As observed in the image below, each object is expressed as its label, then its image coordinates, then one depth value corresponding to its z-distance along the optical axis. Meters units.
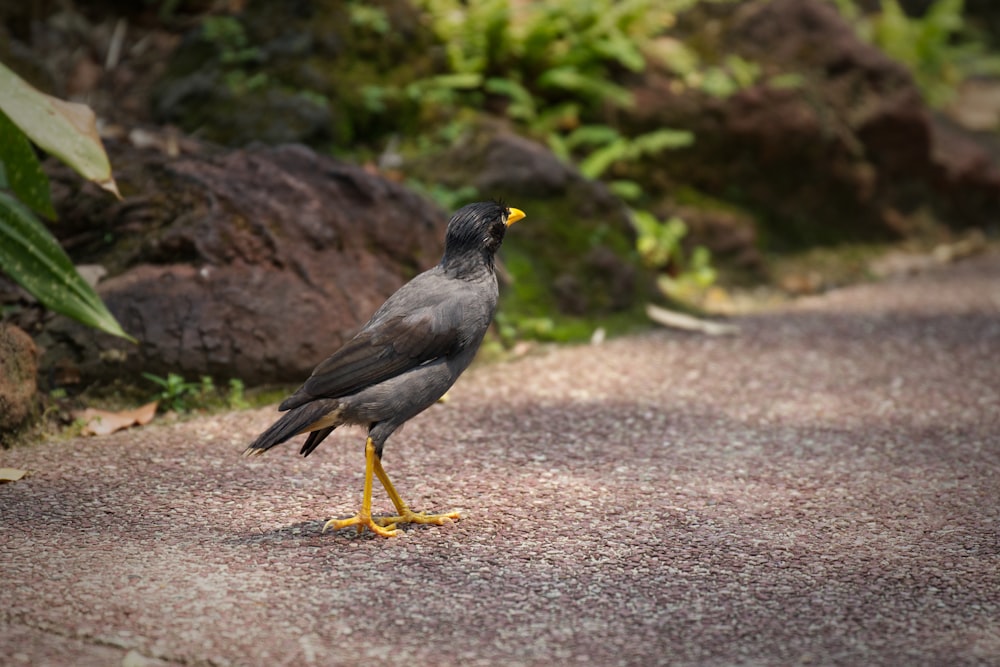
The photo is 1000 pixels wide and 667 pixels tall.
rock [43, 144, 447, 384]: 10.26
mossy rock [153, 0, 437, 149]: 15.08
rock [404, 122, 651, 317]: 13.68
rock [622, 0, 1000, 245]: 17.56
